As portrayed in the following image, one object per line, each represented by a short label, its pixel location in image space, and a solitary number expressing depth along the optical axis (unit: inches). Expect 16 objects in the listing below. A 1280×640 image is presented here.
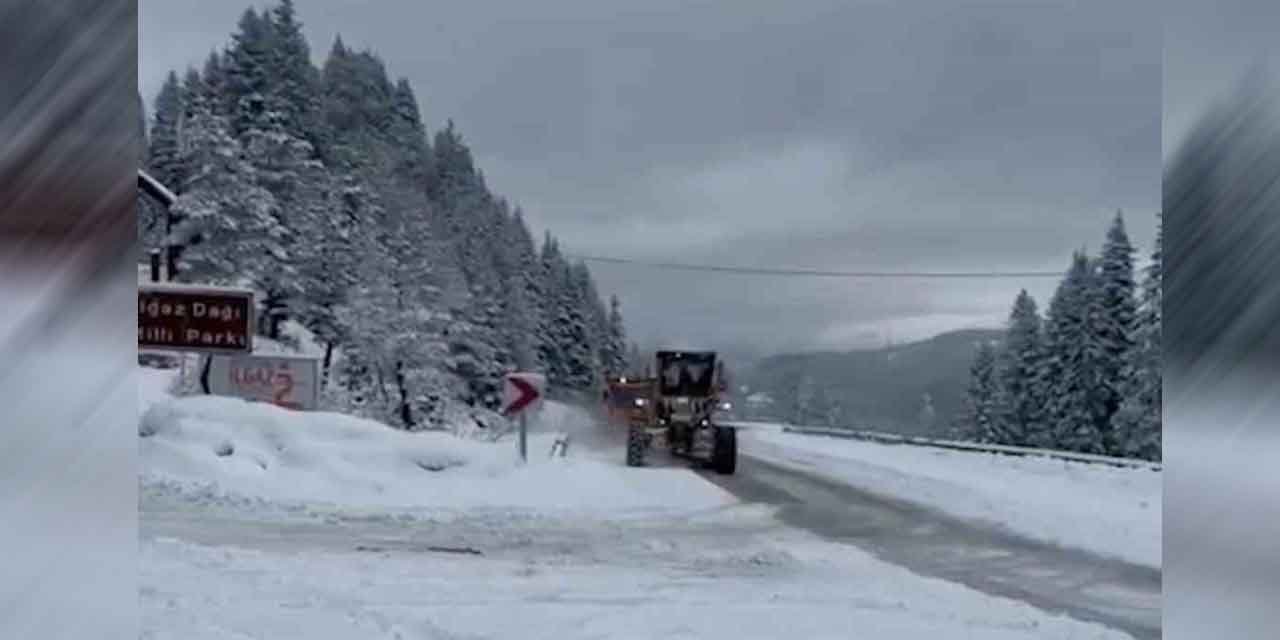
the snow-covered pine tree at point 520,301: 2209.6
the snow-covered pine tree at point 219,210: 1413.6
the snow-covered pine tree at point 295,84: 1797.5
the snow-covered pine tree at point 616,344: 3078.2
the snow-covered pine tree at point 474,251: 2000.5
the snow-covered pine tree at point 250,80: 1690.5
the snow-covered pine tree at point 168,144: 1658.5
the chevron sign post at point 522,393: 667.4
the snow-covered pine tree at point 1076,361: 1572.3
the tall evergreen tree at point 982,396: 2144.4
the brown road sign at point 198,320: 522.0
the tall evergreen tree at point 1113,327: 1465.9
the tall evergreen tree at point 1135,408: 1267.2
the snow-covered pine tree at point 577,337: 2592.3
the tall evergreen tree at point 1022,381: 1813.5
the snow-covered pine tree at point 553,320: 2465.6
